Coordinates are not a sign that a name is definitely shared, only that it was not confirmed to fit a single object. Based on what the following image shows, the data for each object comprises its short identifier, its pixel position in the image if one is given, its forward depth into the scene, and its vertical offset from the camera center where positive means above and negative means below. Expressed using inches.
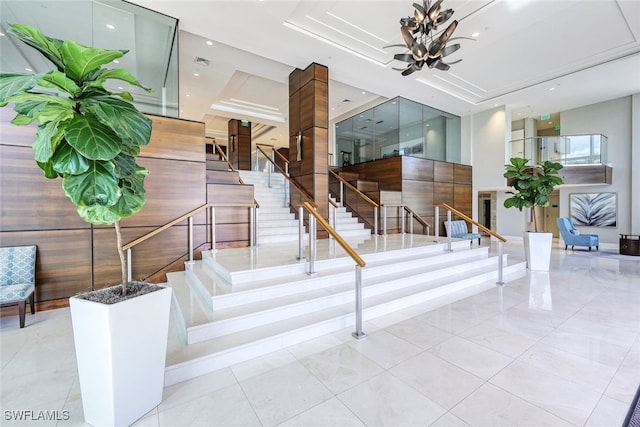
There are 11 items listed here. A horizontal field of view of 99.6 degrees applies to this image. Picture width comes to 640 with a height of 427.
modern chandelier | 154.3 +107.5
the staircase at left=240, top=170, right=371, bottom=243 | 235.6 -6.0
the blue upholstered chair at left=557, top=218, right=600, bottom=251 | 350.0 -34.4
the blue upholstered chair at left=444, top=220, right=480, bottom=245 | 330.0 -25.6
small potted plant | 234.8 +12.6
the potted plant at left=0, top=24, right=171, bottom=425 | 58.6 +7.1
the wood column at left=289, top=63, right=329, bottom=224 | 254.2 +75.9
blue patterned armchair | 123.6 -30.2
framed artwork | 376.5 +2.2
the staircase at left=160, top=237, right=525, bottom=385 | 99.1 -41.8
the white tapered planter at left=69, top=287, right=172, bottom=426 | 65.2 -36.0
